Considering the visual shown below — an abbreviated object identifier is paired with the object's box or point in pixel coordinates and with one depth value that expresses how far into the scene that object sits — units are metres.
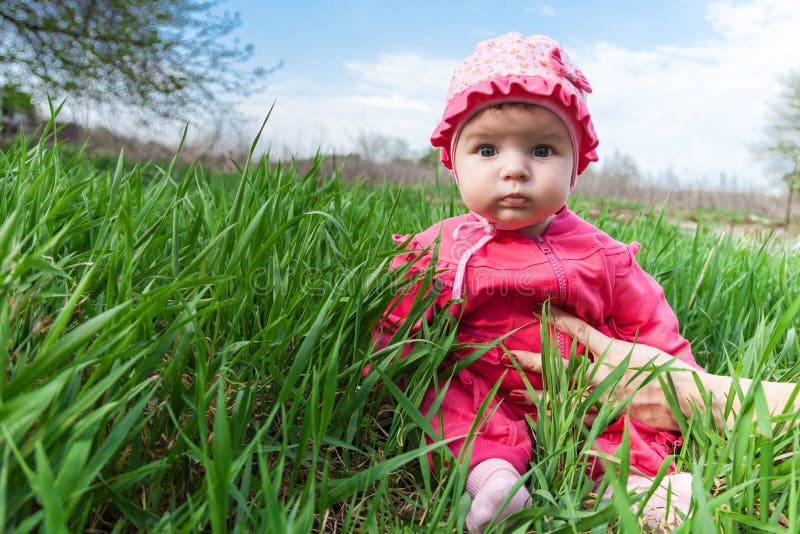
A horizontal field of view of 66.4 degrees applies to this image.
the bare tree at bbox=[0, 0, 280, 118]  6.50
